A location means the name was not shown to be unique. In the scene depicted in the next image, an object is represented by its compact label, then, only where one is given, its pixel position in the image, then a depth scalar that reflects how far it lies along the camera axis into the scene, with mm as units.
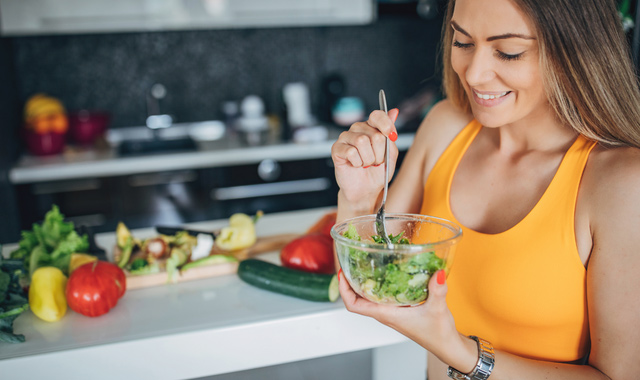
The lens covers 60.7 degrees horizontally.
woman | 891
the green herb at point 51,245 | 1289
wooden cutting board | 1307
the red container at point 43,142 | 2646
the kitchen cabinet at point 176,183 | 2553
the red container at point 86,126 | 2844
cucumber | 1196
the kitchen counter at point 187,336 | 1051
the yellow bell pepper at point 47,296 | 1137
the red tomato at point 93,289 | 1116
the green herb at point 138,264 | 1296
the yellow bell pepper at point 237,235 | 1442
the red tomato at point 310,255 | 1311
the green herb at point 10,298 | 1055
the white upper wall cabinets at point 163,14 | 2566
